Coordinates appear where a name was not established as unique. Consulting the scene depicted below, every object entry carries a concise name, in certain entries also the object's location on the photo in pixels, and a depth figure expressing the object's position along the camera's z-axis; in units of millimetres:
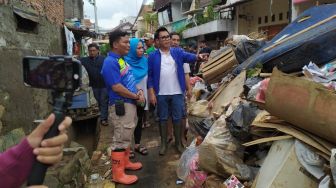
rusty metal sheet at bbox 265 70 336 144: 2430
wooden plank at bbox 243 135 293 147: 2770
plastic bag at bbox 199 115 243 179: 3268
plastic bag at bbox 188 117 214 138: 4229
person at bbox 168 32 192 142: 5195
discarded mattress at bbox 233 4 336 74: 3492
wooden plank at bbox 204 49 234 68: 5744
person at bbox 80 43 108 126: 7535
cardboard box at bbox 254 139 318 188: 2578
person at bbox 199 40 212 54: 10287
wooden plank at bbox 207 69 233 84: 5560
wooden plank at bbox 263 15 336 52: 4055
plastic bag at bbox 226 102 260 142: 3303
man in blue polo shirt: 4020
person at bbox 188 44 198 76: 9562
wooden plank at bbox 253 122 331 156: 2512
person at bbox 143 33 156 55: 7301
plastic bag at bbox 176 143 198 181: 4008
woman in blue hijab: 4836
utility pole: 26188
